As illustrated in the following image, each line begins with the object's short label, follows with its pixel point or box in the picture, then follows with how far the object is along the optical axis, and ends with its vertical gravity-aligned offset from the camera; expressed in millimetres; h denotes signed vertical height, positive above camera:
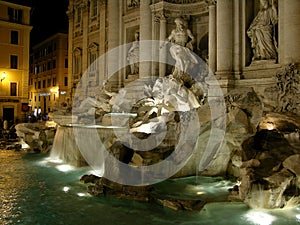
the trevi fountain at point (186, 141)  6203 -792
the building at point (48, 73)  37656 +4892
